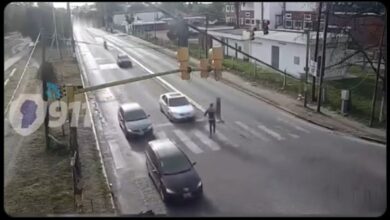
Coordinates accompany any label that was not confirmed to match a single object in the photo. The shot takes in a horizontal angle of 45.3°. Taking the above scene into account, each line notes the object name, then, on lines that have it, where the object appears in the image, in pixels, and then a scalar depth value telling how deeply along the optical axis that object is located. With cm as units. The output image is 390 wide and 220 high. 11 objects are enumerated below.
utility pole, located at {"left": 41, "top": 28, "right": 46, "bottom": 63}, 1380
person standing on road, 1666
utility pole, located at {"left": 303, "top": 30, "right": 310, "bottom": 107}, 1983
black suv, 1088
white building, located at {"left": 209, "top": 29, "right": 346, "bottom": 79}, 2528
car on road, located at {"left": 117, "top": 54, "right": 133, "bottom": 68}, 3453
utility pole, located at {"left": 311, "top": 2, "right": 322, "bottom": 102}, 1856
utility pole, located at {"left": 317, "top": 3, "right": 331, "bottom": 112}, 1770
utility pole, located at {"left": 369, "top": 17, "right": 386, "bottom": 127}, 1575
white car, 1834
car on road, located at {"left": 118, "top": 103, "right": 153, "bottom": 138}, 1641
